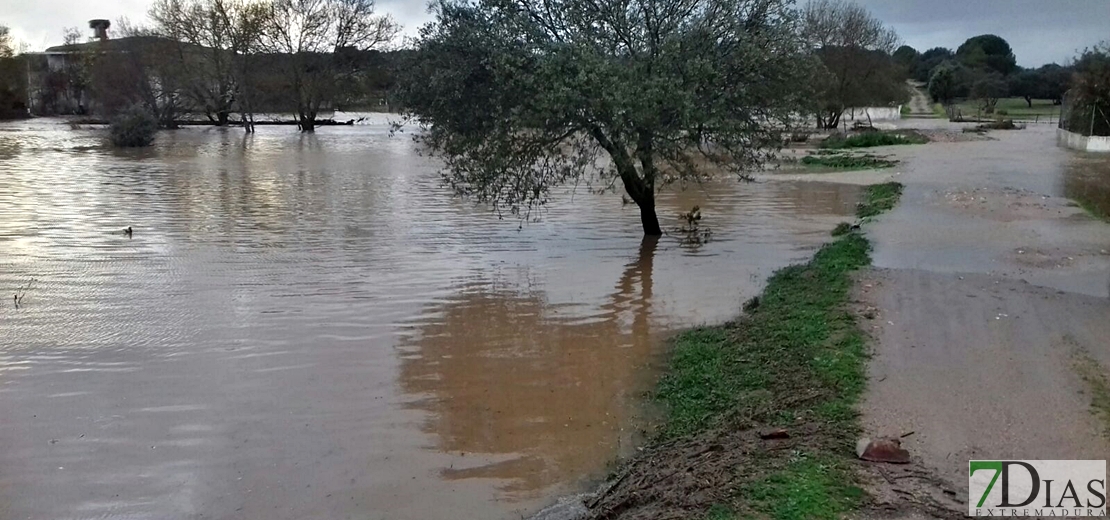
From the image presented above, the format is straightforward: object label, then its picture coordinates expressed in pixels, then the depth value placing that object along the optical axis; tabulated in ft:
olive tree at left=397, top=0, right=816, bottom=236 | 48.03
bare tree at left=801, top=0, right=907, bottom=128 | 175.11
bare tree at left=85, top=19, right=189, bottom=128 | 227.40
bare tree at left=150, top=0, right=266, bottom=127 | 226.99
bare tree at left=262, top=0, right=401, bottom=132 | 230.48
